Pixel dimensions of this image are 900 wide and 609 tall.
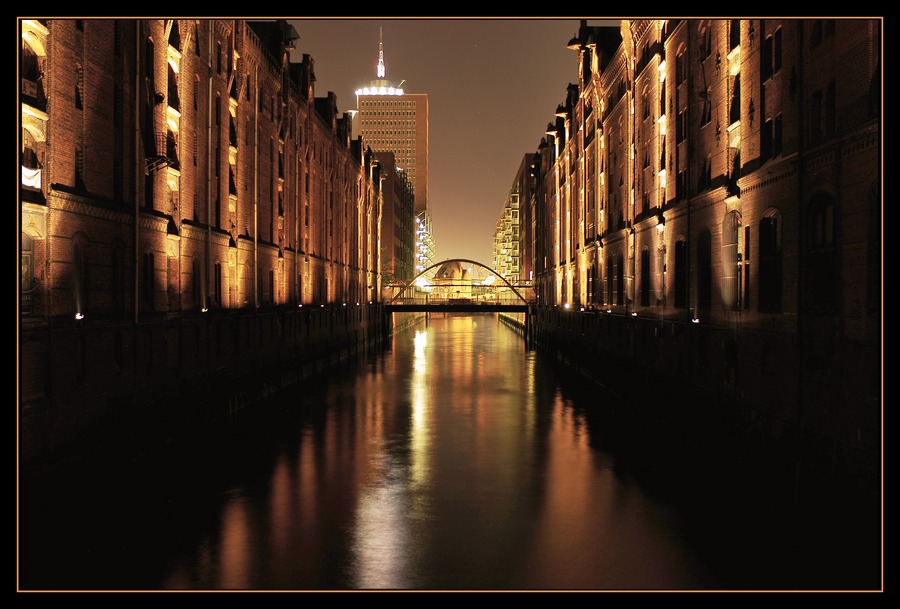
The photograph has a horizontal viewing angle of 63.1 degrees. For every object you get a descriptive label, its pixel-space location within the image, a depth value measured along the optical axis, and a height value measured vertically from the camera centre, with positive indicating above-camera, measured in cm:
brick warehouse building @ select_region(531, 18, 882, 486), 1370 +220
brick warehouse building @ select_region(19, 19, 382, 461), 1688 +272
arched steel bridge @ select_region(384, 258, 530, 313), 7725 +158
